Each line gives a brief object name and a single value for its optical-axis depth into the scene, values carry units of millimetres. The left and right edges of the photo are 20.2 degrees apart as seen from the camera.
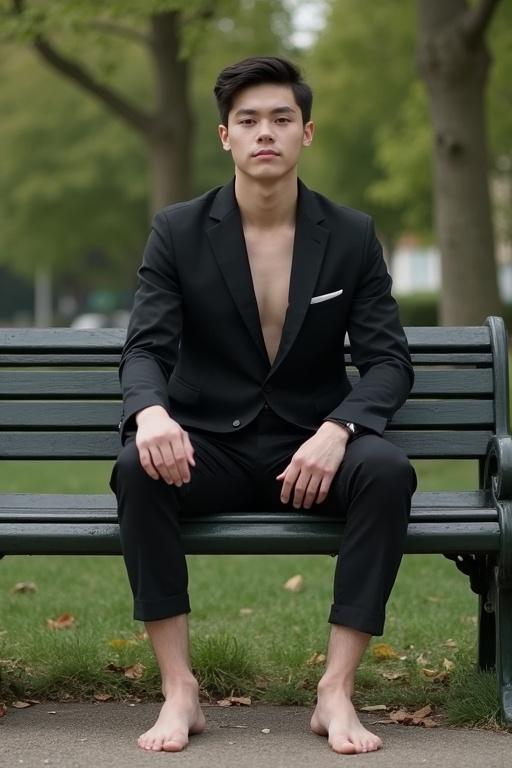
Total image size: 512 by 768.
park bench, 4422
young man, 4023
